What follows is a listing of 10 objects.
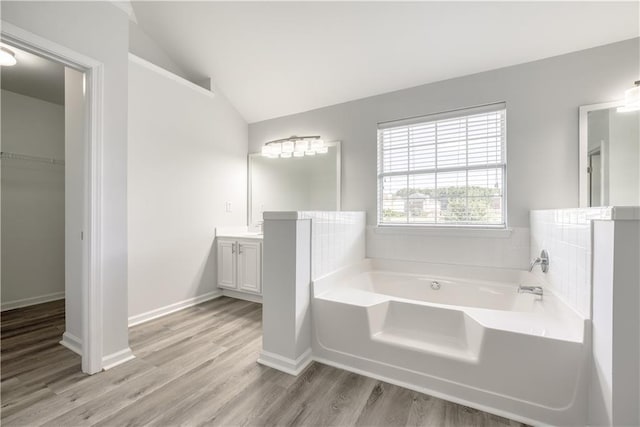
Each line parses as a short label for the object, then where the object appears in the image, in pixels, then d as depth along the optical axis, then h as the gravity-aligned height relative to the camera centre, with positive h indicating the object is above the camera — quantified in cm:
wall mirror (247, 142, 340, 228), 324 +36
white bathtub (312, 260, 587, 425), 137 -79
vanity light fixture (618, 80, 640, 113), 194 +81
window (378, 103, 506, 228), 252 +42
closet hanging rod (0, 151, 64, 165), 294 +59
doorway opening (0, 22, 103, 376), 176 +19
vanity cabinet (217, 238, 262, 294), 311 -62
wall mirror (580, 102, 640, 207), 200 +43
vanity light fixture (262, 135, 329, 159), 328 +80
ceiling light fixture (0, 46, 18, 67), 202 +112
